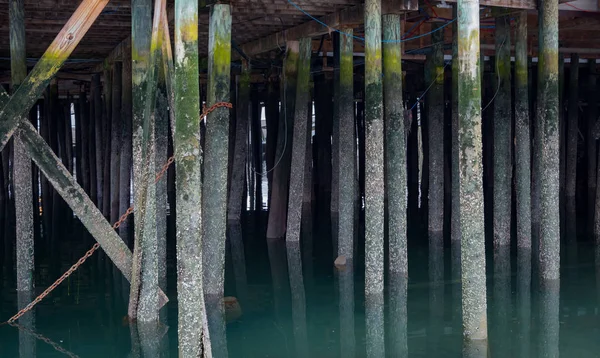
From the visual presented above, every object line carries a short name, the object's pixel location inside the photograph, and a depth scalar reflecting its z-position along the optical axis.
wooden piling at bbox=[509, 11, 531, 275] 10.59
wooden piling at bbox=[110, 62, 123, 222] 14.37
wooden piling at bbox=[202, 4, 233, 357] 8.41
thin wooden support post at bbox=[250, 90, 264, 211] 19.28
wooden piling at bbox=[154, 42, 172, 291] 8.11
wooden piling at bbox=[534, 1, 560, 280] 8.95
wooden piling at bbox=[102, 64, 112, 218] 15.34
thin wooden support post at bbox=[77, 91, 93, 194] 19.77
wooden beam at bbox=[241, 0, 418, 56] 8.99
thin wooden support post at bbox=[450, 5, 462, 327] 11.01
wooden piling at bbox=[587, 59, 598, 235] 17.42
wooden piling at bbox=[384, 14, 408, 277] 9.05
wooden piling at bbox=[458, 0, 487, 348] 6.89
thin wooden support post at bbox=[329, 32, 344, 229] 13.02
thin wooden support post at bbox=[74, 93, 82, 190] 20.76
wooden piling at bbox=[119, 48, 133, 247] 12.81
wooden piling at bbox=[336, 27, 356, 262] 10.41
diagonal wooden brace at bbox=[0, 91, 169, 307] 7.18
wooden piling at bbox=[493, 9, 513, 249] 10.79
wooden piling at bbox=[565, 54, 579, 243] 16.30
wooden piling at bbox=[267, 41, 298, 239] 12.04
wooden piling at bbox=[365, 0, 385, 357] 8.41
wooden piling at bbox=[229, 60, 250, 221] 13.47
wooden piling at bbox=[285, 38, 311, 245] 11.55
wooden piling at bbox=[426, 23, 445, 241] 12.27
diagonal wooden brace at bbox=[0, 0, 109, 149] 7.04
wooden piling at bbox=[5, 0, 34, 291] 8.29
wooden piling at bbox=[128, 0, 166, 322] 7.36
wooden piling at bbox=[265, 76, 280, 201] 15.67
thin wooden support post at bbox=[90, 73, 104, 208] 16.81
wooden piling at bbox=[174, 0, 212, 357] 6.15
